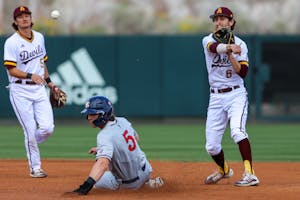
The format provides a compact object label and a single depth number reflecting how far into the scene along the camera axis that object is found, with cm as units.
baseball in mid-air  3274
